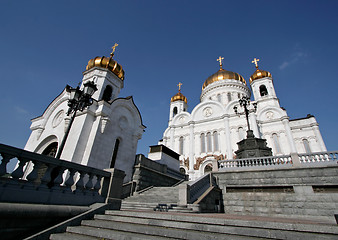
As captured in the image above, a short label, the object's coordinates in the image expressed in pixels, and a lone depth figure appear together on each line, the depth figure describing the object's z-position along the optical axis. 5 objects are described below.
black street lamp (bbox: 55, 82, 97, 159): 6.79
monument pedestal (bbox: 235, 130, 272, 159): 13.92
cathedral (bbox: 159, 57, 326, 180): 24.95
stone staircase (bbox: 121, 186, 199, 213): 7.57
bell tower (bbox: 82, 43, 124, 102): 16.25
